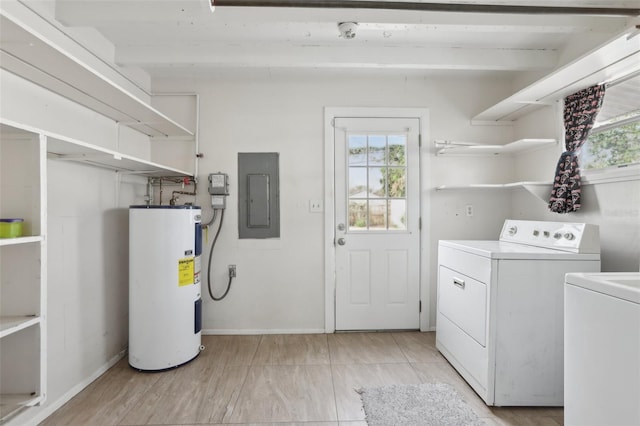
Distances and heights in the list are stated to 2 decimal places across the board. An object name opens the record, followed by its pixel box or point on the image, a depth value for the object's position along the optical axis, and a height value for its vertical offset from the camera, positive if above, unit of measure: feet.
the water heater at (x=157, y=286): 6.97 -1.79
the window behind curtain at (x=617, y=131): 6.01 +1.73
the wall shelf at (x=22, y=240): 3.67 -0.39
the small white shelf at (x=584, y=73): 5.31 +2.90
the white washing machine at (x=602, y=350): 3.20 -1.64
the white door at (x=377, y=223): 9.33 -0.38
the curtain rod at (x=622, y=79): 5.95 +2.76
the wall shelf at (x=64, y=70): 4.09 +2.31
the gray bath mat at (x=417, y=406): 5.41 -3.79
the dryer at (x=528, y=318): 5.75 -2.08
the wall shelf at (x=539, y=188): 7.51 +0.60
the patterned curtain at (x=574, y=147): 6.72 +1.51
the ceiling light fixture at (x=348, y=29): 6.49 +4.03
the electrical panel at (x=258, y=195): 9.23 +0.49
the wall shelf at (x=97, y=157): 4.96 +1.06
